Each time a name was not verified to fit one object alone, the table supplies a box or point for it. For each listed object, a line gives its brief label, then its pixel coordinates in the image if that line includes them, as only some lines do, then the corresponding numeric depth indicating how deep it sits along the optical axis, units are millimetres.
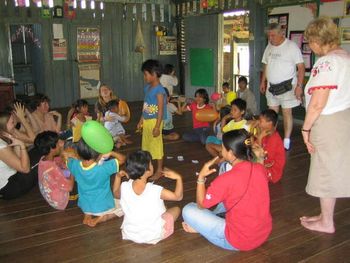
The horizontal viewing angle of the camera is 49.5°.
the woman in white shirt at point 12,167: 3215
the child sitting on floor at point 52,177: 3168
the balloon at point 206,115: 5289
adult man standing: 4684
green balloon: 2717
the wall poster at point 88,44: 8641
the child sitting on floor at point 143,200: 2477
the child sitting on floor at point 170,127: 5758
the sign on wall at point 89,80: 8844
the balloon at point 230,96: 5773
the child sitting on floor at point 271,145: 3686
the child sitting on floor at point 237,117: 4090
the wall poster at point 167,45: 9586
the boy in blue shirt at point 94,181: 2822
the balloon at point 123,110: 5402
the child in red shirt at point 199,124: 5219
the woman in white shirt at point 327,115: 2439
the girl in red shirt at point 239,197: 2275
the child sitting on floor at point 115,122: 5285
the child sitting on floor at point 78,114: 4895
